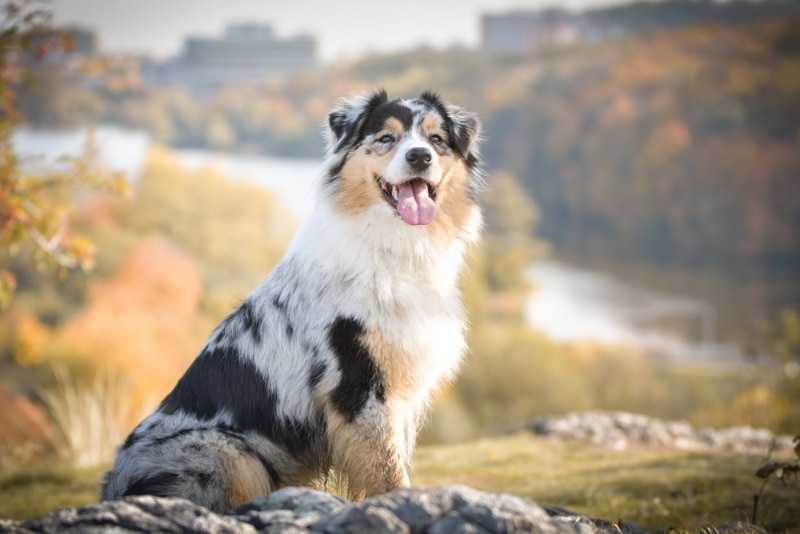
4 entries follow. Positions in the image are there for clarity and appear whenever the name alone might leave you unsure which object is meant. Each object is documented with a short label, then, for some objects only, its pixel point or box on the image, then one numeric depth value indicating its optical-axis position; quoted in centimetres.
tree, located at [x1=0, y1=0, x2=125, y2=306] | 653
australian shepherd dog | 392
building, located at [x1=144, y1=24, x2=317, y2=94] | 4488
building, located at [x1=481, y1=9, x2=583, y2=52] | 5059
